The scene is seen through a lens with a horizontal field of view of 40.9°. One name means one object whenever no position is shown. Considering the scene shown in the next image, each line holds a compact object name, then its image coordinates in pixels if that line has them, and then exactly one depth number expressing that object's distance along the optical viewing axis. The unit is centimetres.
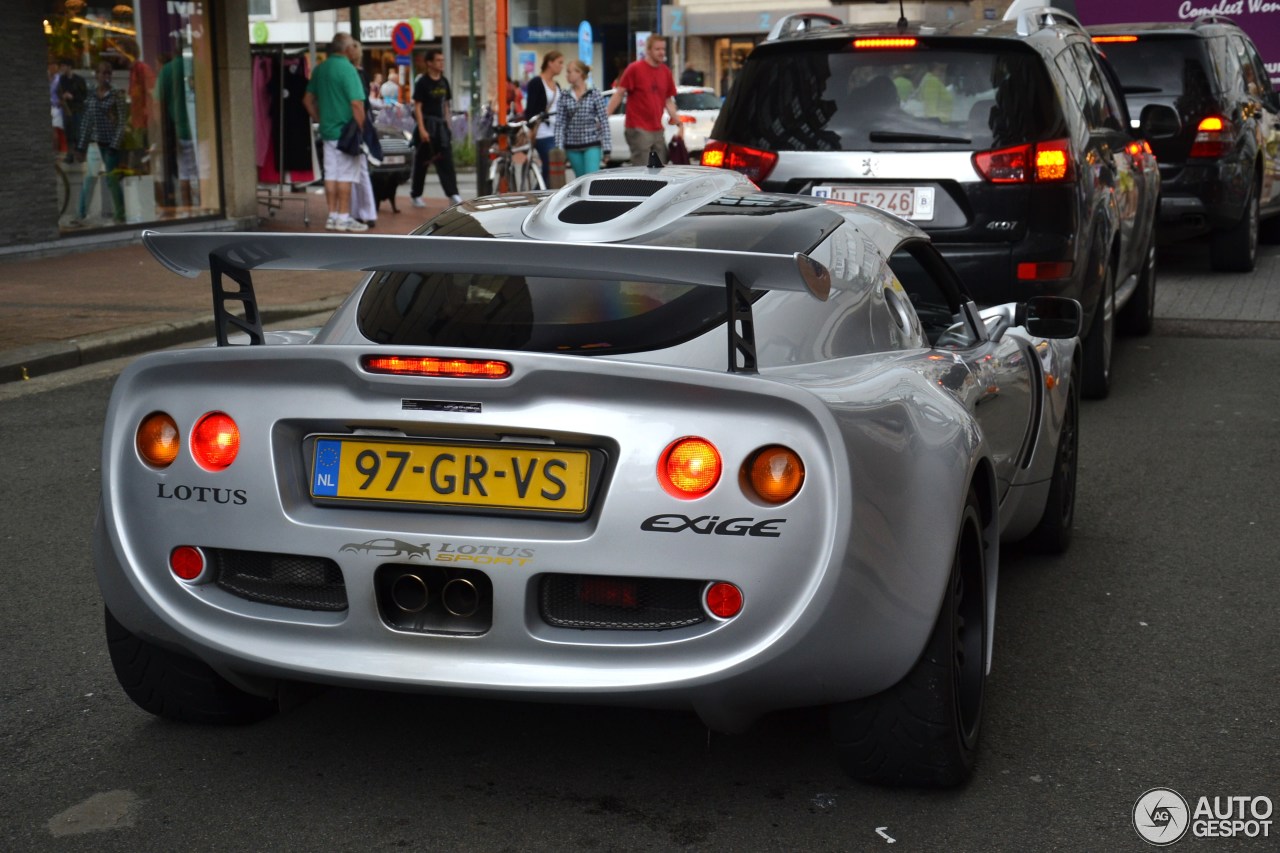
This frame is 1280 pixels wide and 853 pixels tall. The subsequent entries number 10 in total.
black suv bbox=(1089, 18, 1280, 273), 1309
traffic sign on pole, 2954
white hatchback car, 3241
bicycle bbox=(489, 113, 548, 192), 2145
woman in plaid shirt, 1850
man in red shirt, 1827
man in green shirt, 1714
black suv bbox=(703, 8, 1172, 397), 758
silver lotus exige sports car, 308
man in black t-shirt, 2159
